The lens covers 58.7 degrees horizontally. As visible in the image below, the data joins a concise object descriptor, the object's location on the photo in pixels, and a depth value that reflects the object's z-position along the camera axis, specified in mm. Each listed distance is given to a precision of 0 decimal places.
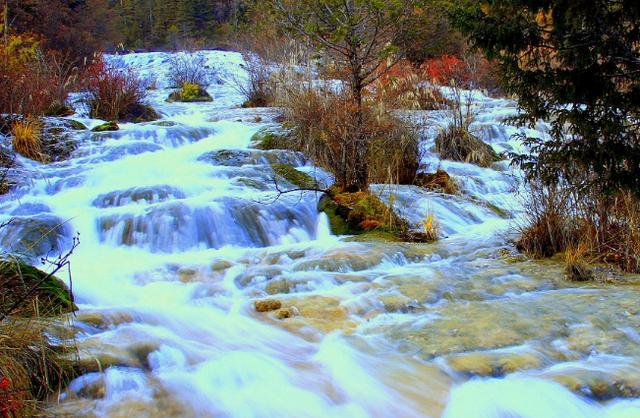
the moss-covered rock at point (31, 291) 3260
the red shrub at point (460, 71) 14144
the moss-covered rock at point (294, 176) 8952
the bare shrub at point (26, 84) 10273
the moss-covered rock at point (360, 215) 6992
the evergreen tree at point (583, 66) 4406
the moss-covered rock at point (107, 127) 11852
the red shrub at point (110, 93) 13484
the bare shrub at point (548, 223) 5652
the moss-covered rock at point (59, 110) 12836
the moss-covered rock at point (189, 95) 20142
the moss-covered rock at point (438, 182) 9141
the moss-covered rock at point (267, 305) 4504
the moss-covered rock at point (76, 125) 11453
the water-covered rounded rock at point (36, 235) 6380
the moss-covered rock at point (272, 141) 11086
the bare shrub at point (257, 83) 16812
